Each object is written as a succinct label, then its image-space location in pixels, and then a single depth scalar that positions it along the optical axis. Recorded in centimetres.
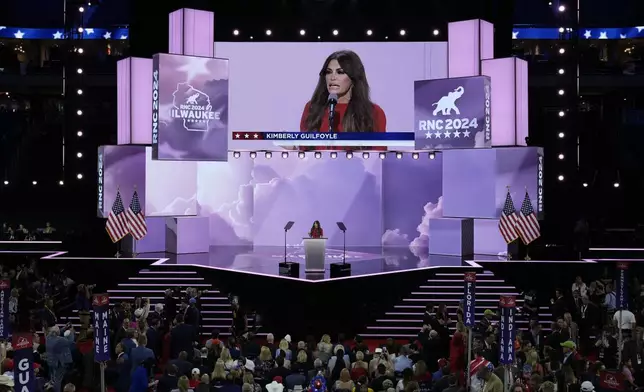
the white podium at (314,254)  2173
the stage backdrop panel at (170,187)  2720
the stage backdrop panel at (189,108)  2569
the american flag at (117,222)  2612
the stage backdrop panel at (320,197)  2981
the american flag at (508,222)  2544
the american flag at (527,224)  2545
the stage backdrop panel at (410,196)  2998
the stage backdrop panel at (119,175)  2722
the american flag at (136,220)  2623
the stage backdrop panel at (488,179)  2638
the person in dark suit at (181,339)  1620
